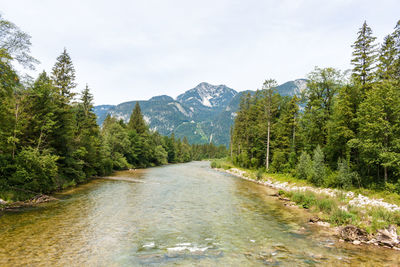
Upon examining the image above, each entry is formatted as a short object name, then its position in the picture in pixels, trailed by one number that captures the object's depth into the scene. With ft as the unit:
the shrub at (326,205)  57.24
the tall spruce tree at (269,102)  142.40
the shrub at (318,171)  91.51
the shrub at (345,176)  79.51
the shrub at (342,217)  48.17
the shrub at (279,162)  131.63
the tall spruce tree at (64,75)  109.60
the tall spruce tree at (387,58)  87.45
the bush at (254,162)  168.45
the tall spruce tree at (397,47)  84.94
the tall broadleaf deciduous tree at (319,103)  113.70
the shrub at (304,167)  103.50
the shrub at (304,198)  66.60
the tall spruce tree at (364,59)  89.71
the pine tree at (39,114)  75.56
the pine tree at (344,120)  87.45
